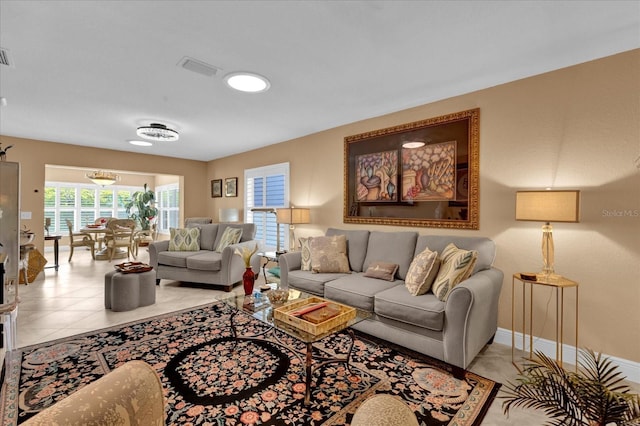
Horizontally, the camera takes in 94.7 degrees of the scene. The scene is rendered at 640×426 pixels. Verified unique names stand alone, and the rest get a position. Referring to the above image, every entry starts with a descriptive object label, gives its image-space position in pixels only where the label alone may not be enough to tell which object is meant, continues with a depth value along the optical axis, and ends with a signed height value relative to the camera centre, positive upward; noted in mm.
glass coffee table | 1895 -800
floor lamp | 4367 -53
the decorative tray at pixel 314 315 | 1921 -720
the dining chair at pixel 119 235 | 6730 -535
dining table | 6547 -812
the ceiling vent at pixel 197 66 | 2484 +1274
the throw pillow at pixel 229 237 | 4770 -413
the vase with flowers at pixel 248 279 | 2672 -612
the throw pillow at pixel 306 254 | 3519 -505
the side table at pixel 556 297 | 2215 -690
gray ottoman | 3432 -936
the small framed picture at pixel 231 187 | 6410 +558
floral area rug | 1791 -1199
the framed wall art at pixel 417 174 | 3057 +462
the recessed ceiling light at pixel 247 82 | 2738 +1271
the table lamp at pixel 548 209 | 2121 +31
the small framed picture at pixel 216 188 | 6867 +573
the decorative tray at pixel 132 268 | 3554 -693
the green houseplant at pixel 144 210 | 8648 +59
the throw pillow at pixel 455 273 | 2357 -486
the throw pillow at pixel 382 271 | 3062 -615
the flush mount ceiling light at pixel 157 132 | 4104 +1128
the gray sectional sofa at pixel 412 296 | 2143 -722
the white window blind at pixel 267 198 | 5264 +283
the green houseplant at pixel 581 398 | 873 -585
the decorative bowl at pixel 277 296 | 2477 -716
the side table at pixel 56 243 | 5373 -597
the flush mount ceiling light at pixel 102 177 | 6262 +742
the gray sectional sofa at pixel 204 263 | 4336 -779
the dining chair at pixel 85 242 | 6559 -701
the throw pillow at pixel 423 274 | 2562 -539
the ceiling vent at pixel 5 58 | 2326 +1269
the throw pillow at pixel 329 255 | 3395 -499
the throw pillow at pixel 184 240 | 4891 -466
